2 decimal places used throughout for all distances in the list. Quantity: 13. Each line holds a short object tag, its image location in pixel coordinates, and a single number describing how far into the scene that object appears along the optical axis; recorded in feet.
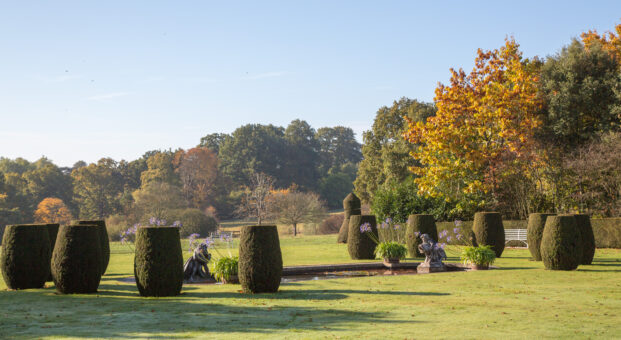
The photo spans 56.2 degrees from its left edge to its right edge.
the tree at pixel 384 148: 140.97
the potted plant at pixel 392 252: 60.44
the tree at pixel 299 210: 171.35
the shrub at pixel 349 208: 110.83
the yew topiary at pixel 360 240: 70.64
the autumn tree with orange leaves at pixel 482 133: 93.25
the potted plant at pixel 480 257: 55.01
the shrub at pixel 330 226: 169.48
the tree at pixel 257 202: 187.21
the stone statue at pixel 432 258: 56.18
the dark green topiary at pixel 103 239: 57.00
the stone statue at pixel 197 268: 49.37
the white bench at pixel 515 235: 89.30
